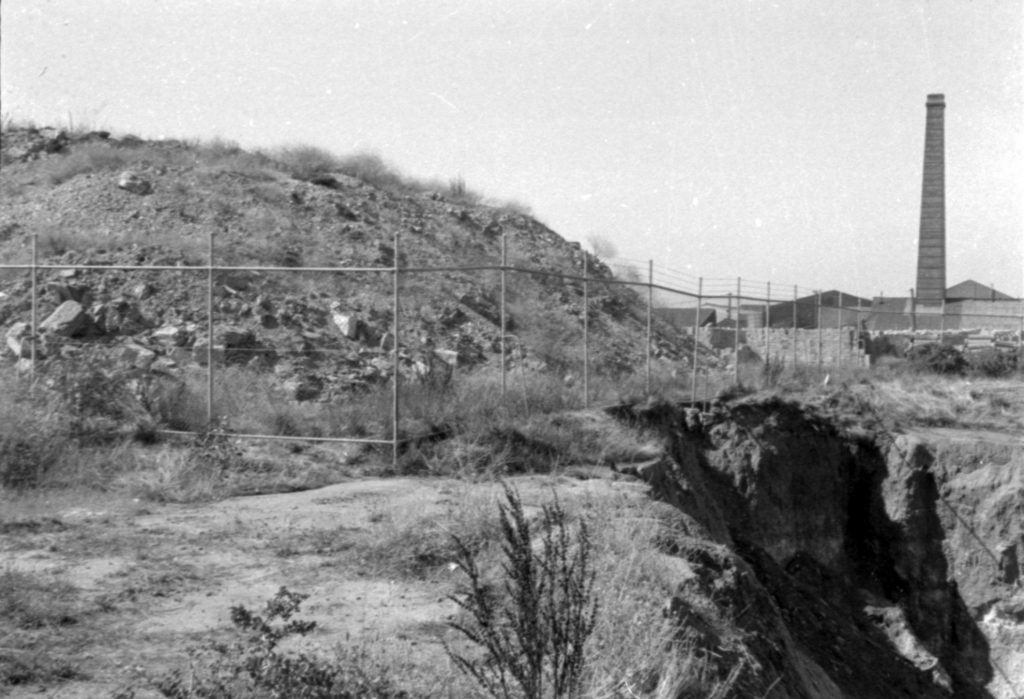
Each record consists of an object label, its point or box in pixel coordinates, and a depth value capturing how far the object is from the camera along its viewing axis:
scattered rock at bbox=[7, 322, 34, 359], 16.22
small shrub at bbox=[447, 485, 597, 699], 4.47
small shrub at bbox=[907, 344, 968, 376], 28.16
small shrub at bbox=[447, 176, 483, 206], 35.50
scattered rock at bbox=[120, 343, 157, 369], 16.17
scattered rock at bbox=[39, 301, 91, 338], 17.94
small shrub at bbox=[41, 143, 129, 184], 27.72
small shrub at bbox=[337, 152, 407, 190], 32.84
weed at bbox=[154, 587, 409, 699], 4.90
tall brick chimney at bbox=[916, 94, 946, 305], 53.94
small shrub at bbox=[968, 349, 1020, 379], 28.10
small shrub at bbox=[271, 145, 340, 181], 31.34
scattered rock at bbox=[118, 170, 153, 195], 25.98
